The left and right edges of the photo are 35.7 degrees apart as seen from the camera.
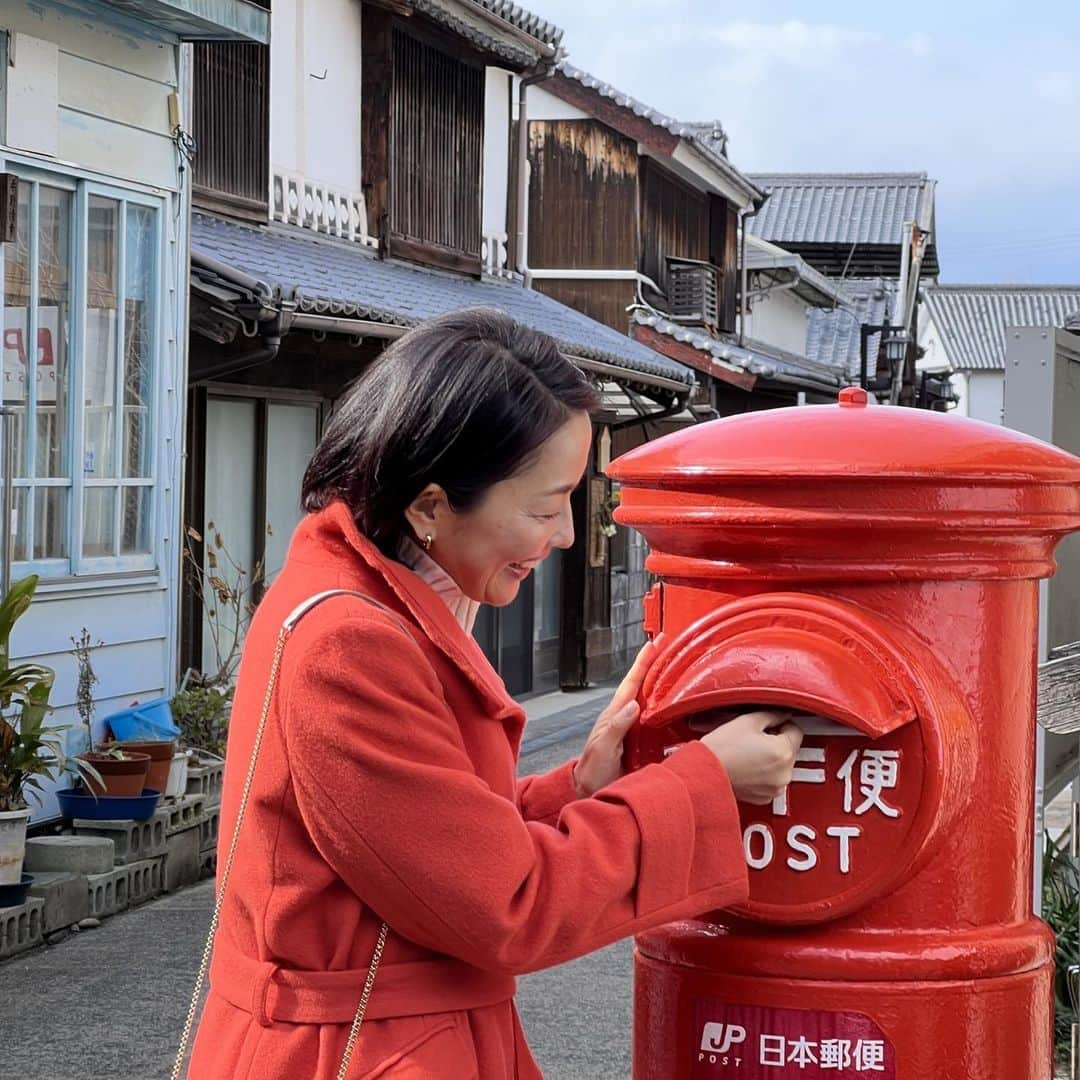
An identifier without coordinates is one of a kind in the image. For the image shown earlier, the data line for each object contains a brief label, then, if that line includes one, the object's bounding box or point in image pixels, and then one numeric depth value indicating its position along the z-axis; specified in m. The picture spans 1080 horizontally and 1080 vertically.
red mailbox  2.04
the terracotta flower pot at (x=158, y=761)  7.07
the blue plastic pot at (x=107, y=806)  6.73
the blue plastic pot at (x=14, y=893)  5.96
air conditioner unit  19.91
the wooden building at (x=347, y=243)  9.01
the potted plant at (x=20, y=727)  6.12
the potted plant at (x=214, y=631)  7.98
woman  1.79
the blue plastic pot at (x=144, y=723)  7.35
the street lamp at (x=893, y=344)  23.37
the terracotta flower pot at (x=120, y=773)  6.82
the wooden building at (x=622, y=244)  17.44
